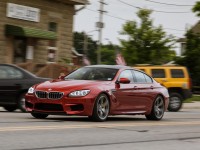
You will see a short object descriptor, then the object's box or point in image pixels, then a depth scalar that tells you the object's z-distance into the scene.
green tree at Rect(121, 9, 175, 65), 50.12
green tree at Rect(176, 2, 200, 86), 43.84
